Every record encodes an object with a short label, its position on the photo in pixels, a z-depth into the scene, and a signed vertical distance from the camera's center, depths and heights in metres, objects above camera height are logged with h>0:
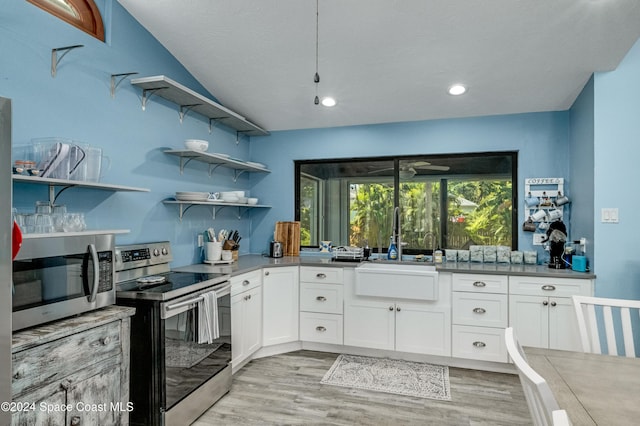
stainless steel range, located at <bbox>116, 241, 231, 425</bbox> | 2.10 -0.76
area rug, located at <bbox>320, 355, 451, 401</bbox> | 2.83 -1.33
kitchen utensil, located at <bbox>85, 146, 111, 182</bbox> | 2.15 +0.29
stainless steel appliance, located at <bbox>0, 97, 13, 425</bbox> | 1.21 -0.14
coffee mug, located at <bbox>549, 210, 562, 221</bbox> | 3.48 +0.01
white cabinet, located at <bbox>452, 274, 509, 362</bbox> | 3.15 -0.86
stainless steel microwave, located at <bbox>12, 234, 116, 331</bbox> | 1.52 -0.29
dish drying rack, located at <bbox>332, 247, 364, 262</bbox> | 3.84 -0.41
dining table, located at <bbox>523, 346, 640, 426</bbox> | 1.09 -0.58
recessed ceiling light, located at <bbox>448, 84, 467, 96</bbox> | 3.28 +1.11
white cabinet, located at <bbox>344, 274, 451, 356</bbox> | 3.29 -0.99
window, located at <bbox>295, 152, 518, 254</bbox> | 3.83 +0.16
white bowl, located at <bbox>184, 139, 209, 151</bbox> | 2.99 +0.56
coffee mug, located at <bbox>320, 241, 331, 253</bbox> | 4.28 -0.38
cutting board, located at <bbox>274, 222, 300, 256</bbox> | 4.20 -0.26
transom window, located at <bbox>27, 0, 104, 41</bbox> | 2.14 +1.22
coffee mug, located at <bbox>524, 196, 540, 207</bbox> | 3.57 +0.13
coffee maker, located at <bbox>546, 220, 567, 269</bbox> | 3.29 -0.24
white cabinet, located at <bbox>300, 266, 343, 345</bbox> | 3.56 -0.87
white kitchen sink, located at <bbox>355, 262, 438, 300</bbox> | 3.23 -0.61
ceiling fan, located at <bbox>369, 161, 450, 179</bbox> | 4.02 +0.51
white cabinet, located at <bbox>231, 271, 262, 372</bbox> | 2.94 -0.85
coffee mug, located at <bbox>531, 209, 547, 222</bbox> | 3.52 +0.00
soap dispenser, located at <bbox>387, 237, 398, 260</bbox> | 3.94 -0.40
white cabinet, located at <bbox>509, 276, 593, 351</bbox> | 3.00 -0.78
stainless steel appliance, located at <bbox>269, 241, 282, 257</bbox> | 4.02 -0.38
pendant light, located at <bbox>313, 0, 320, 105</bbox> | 2.52 +1.38
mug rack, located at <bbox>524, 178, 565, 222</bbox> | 3.51 +0.22
